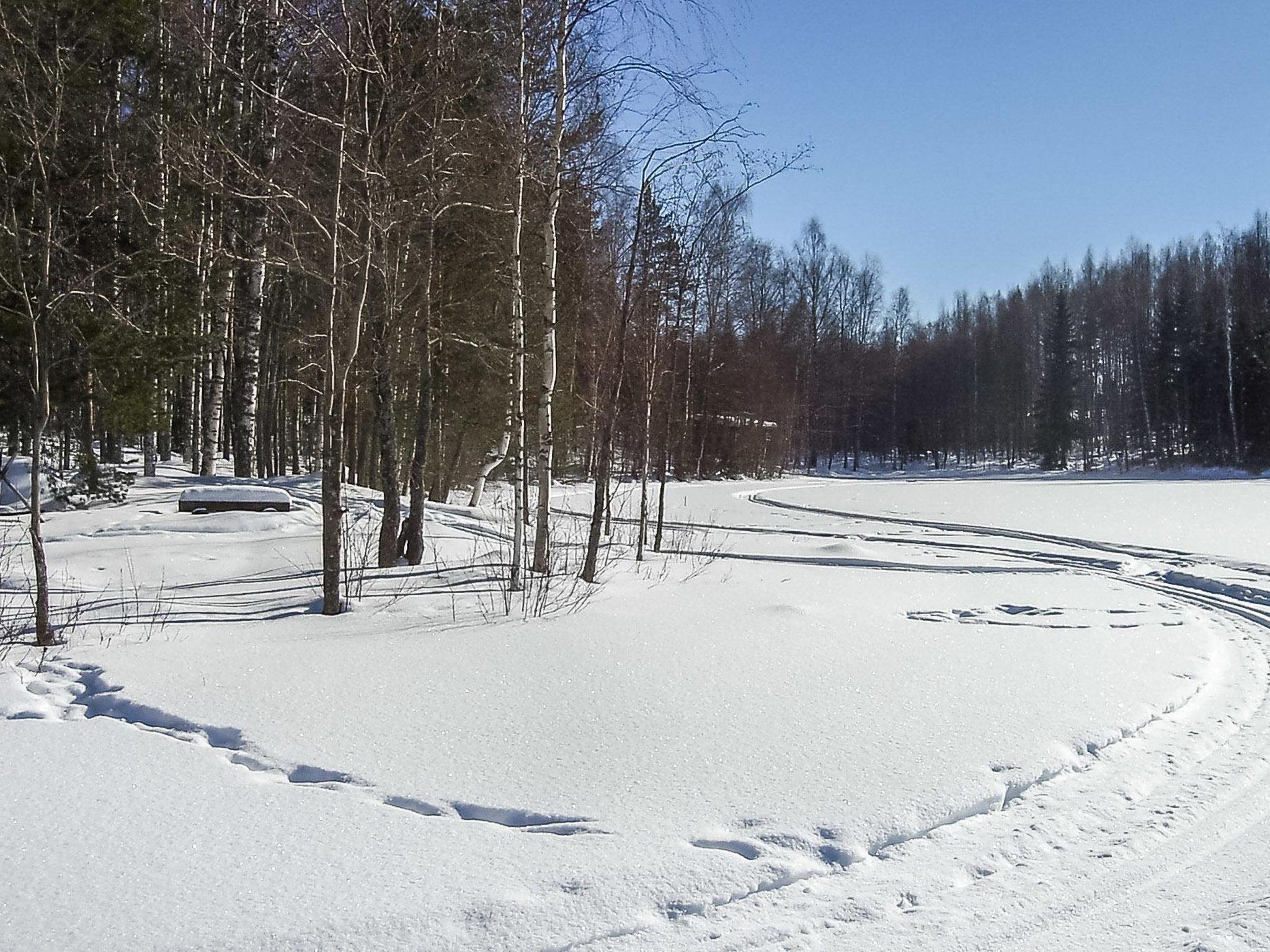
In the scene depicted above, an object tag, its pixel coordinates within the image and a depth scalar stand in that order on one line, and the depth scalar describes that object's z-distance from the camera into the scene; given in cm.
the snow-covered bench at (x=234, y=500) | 1326
